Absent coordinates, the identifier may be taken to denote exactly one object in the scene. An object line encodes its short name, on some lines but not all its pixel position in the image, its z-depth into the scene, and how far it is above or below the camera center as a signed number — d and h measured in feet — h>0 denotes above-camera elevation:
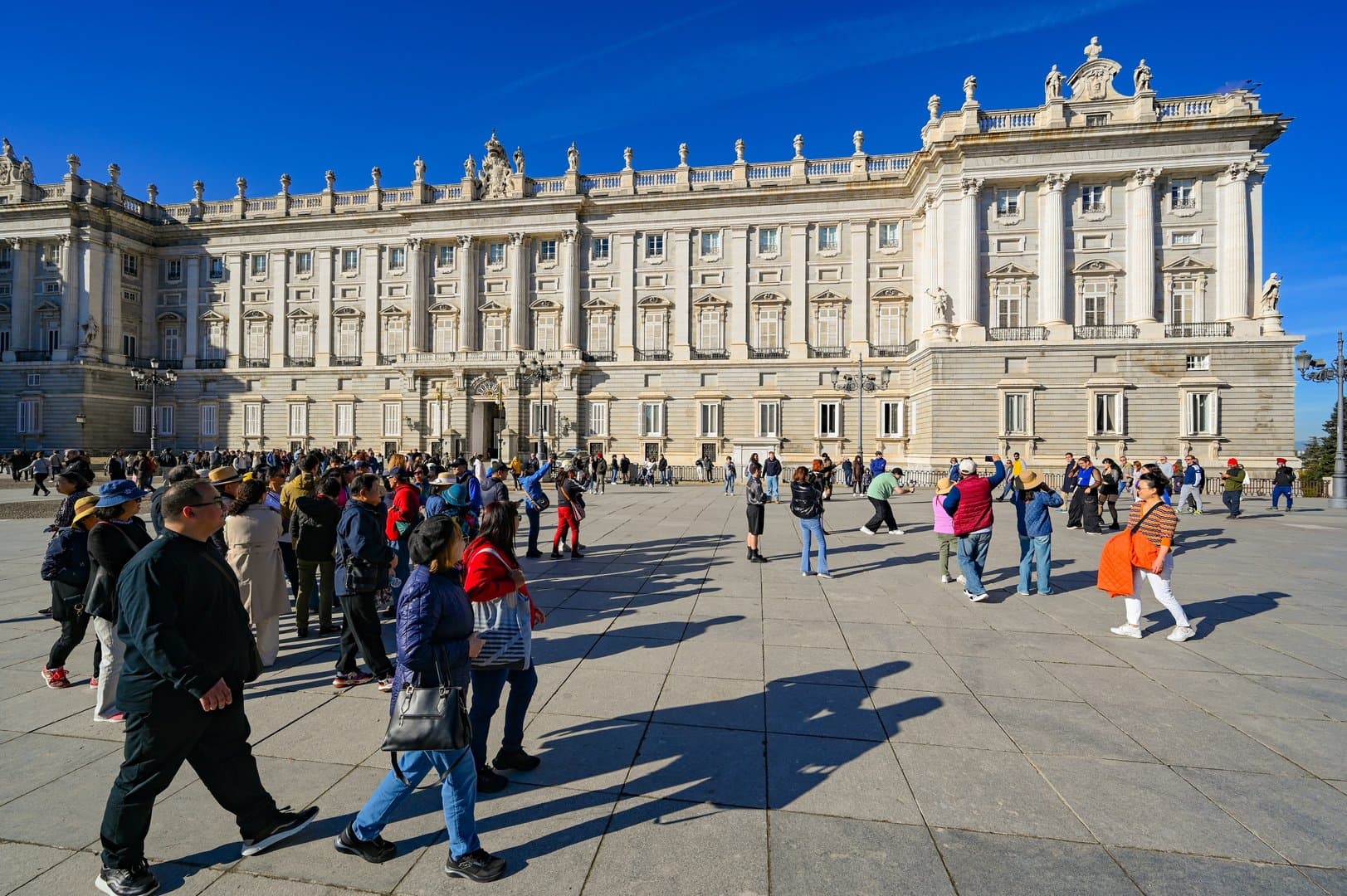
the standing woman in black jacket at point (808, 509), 29.73 -3.02
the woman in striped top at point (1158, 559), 20.75 -3.86
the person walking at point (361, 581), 16.30 -3.73
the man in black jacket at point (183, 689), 8.68 -3.72
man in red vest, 26.43 -3.38
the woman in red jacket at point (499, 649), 11.27 -3.92
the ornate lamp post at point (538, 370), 97.71 +14.82
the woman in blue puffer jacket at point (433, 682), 8.96 -3.76
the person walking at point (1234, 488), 55.72 -3.47
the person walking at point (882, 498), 44.24 -3.73
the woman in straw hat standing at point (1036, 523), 27.27 -3.41
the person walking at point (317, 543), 19.71 -3.31
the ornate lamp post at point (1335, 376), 65.82 +8.69
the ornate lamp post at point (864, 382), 113.39 +13.10
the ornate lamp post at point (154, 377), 112.27 +13.98
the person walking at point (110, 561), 12.91 -2.59
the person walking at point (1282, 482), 63.00 -3.31
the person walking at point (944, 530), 29.30 -4.02
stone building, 97.19 +30.15
